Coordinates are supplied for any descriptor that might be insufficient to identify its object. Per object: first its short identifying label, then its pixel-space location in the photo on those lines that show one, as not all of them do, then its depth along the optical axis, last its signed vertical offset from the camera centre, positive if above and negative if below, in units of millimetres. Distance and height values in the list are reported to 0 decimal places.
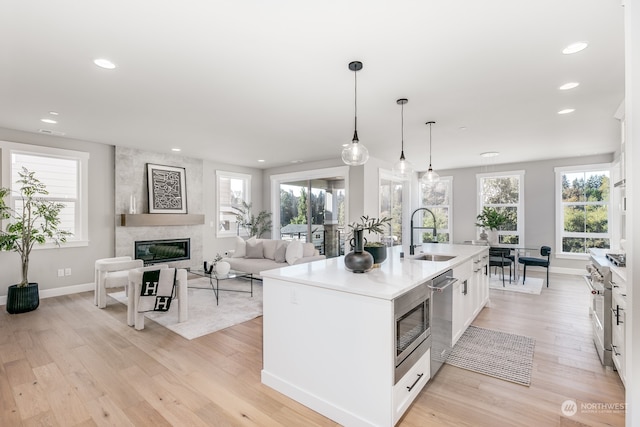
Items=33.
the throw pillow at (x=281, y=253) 5574 -734
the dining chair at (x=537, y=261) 5641 -902
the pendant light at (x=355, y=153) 2932 +582
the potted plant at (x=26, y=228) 4105 -213
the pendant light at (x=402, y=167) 3846 +592
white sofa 5383 -783
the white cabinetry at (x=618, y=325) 2266 -883
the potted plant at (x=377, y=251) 2639 -329
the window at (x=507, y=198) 7336 +359
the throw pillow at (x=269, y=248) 5844 -669
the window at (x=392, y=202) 7258 +279
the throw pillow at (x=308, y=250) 5671 -695
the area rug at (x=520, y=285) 5336 -1350
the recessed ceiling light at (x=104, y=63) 2537 +1272
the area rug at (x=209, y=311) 3559 -1321
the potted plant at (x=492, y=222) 6344 -190
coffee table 4492 -936
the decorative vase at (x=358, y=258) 2278 -342
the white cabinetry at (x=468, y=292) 2906 -887
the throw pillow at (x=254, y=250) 6016 -728
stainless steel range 2633 -855
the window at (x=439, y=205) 8398 +232
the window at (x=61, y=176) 4609 +610
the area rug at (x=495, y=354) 2568 -1339
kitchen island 1798 -844
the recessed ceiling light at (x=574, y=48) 2295 +1269
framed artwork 6039 +505
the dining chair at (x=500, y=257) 5588 -857
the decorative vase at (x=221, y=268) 4582 -824
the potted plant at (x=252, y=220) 7773 -182
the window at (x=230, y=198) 7402 +390
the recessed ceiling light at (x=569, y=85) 2979 +1264
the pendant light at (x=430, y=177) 4162 +496
